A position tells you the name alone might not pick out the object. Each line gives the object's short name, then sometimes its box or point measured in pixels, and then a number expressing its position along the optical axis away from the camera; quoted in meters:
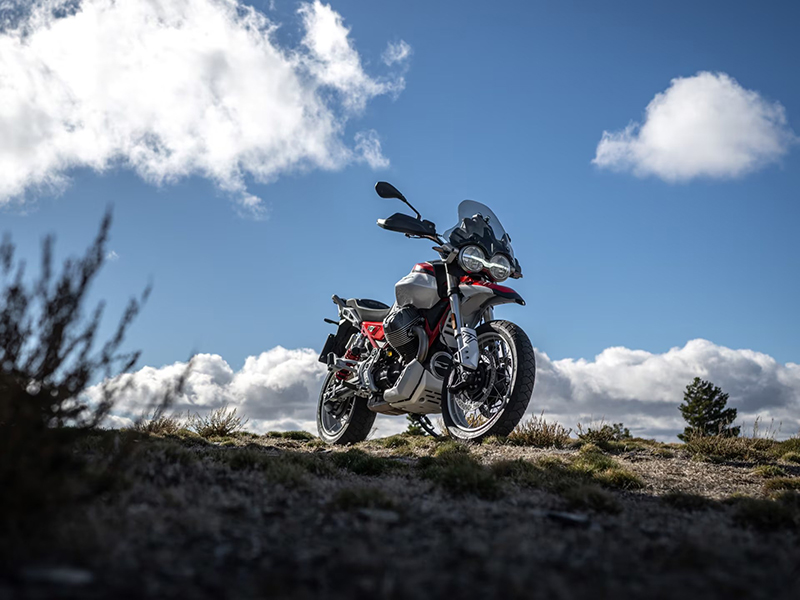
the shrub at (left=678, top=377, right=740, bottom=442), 29.39
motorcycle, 7.48
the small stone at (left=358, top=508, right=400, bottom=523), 3.29
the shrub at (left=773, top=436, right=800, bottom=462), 9.66
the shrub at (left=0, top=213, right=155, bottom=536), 2.74
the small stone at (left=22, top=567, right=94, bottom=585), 2.23
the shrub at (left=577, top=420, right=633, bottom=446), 10.02
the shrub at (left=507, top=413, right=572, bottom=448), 9.16
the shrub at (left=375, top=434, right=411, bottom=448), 9.24
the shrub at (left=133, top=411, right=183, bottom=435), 9.93
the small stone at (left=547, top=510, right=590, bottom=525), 3.53
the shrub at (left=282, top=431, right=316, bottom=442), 12.73
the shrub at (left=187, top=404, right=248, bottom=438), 11.62
